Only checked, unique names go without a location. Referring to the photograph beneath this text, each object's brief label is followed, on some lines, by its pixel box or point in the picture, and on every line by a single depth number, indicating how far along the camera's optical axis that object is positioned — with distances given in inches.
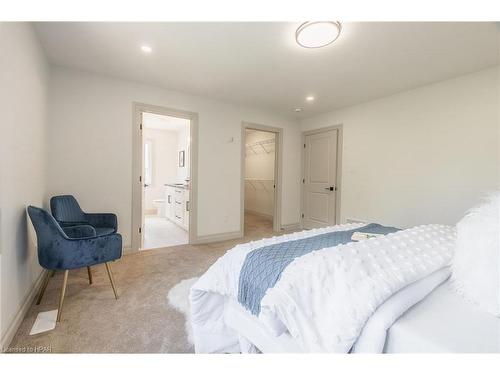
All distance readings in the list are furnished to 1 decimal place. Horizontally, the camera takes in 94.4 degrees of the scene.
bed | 31.9
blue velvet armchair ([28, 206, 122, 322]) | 69.2
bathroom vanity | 173.6
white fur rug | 65.1
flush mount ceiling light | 73.9
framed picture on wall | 242.2
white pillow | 33.7
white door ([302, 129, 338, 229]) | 173.5
